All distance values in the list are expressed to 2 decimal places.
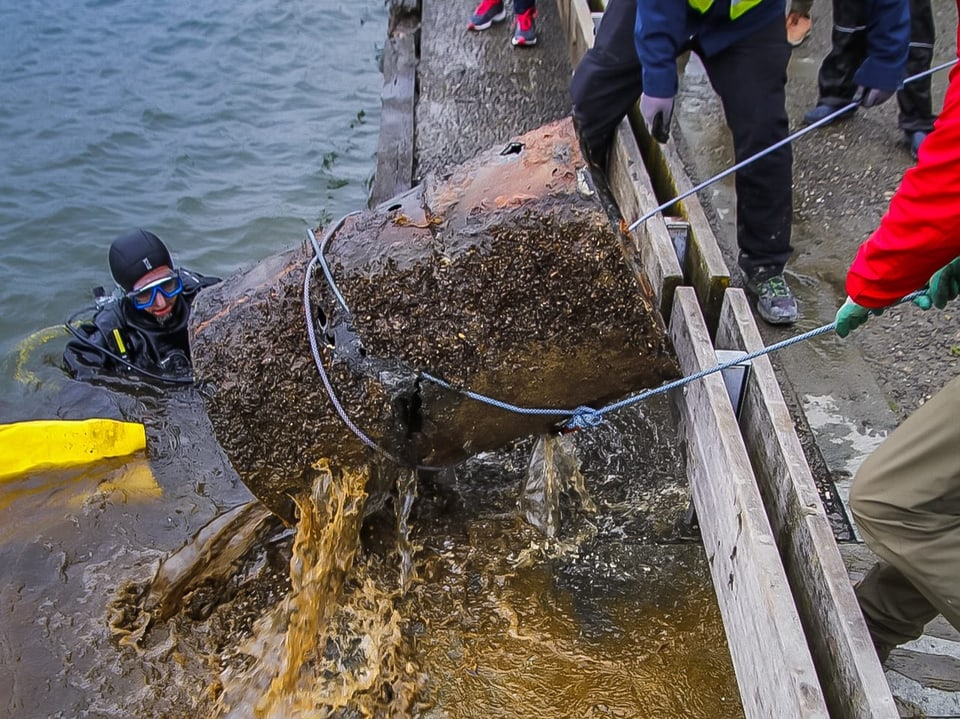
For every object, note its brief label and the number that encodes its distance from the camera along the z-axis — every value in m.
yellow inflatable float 4.18
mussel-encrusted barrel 2.57
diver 4.52
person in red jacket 1.85
